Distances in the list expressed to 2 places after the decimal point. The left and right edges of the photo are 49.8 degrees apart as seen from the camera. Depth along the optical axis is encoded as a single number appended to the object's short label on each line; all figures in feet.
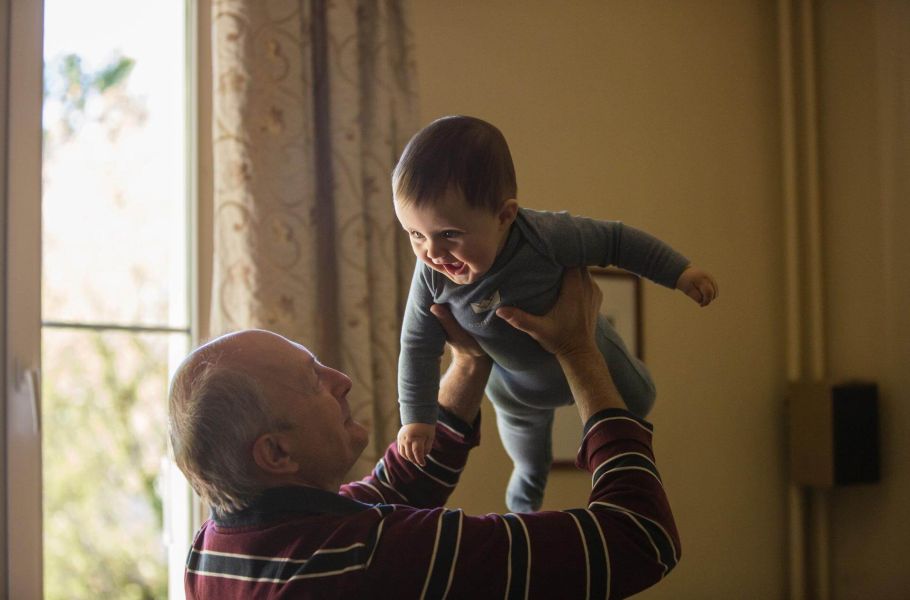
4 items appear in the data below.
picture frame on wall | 10.41
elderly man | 3.92
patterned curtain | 7.96
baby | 4.52
